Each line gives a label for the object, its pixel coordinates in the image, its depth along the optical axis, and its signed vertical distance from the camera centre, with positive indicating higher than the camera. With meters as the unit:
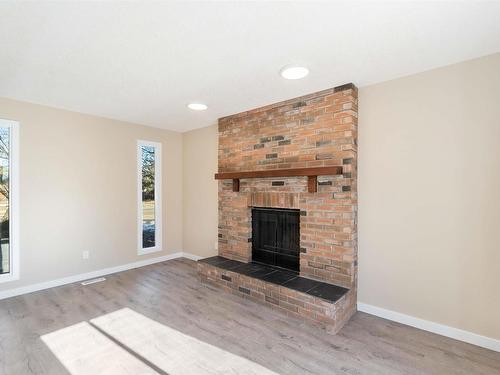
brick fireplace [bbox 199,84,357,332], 2.82 -0.07
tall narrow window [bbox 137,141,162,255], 4.65 -0.15
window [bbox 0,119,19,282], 3.36 -0.10
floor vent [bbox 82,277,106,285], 3.77 -1.32
